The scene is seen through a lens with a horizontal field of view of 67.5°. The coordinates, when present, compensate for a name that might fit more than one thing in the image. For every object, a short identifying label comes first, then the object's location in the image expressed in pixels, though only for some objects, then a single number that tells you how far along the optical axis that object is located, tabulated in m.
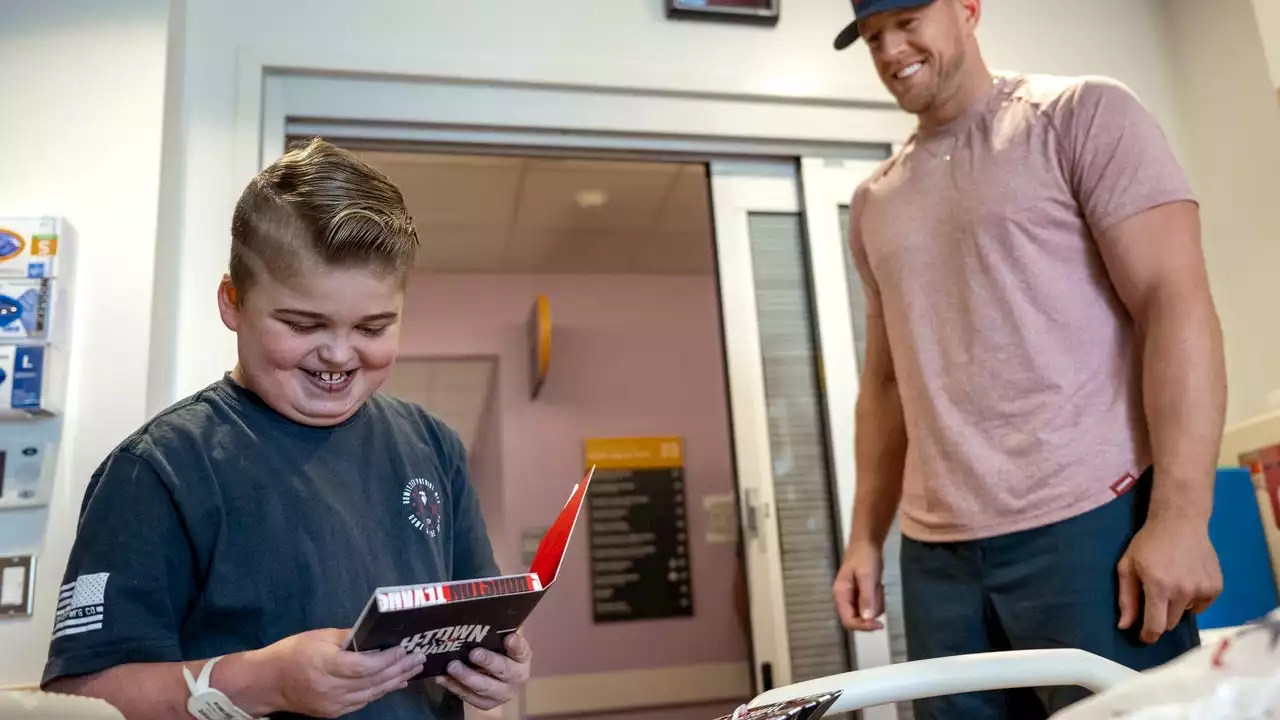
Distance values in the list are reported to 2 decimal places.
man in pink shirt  1.06
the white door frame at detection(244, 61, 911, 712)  1.84
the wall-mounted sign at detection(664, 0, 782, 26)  2.03
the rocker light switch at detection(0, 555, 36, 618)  1.39
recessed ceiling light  3.29
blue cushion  1.74
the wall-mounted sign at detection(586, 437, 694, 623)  3.64
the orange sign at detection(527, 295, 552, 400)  3.52
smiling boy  0.73
